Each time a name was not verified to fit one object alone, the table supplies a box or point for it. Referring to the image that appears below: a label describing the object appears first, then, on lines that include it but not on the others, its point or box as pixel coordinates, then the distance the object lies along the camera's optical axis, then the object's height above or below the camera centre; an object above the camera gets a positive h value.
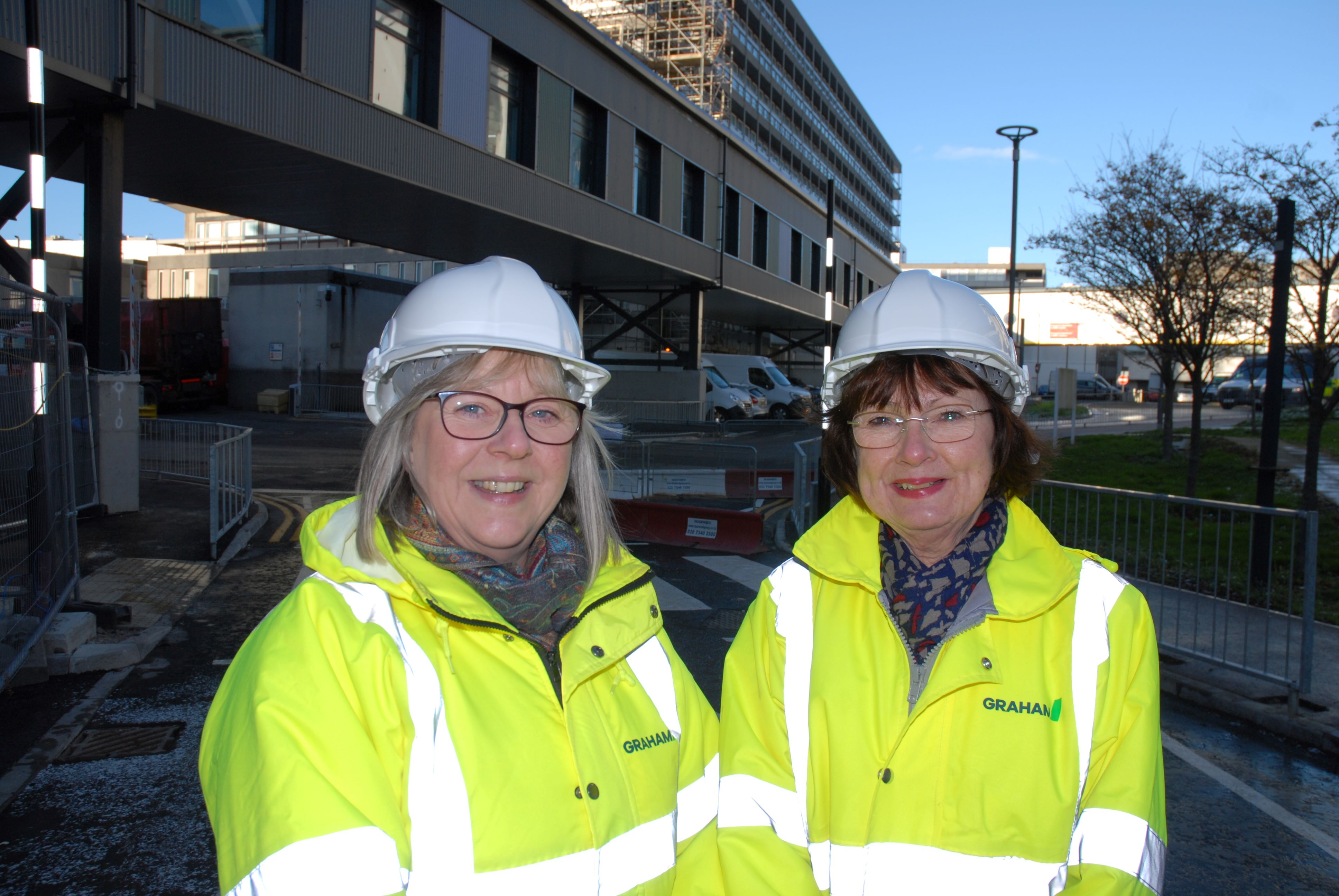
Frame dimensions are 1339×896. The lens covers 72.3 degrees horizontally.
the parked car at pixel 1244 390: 32.28 +1.47
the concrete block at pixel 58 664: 5.75 -1.75
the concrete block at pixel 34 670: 5.57 -1.74
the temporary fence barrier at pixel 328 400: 30.91 -0.17
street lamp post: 23.31 +5.20
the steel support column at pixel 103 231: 10.59 +1.84
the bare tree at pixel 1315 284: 9.38 +1.51
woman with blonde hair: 1.42 -0.49
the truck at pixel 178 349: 28.70 +1.32
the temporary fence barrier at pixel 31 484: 5.18 -0.62
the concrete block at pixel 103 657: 5.84 -1.74
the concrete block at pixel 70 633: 5.82 -1.60
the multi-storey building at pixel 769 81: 53.00 +22.10
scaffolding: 52.47 +21.59
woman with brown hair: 1.81 -0.56
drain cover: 4.62 -1.84
